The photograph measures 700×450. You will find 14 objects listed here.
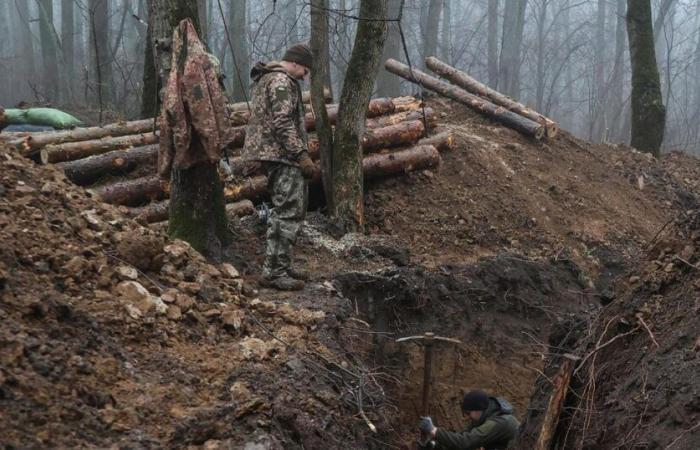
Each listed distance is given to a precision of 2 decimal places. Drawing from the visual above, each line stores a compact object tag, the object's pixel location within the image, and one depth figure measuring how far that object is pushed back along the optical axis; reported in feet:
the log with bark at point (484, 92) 37.35
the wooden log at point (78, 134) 25.95
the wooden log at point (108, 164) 25.61
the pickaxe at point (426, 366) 24.22
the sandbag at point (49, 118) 32.13
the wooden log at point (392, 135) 30.07
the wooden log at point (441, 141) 31.94
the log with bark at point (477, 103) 36.47
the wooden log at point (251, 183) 24.97
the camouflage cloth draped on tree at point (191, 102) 18.43
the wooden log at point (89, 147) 25.90
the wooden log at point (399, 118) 31.91
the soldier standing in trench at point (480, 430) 18.42
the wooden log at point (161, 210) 24.29
